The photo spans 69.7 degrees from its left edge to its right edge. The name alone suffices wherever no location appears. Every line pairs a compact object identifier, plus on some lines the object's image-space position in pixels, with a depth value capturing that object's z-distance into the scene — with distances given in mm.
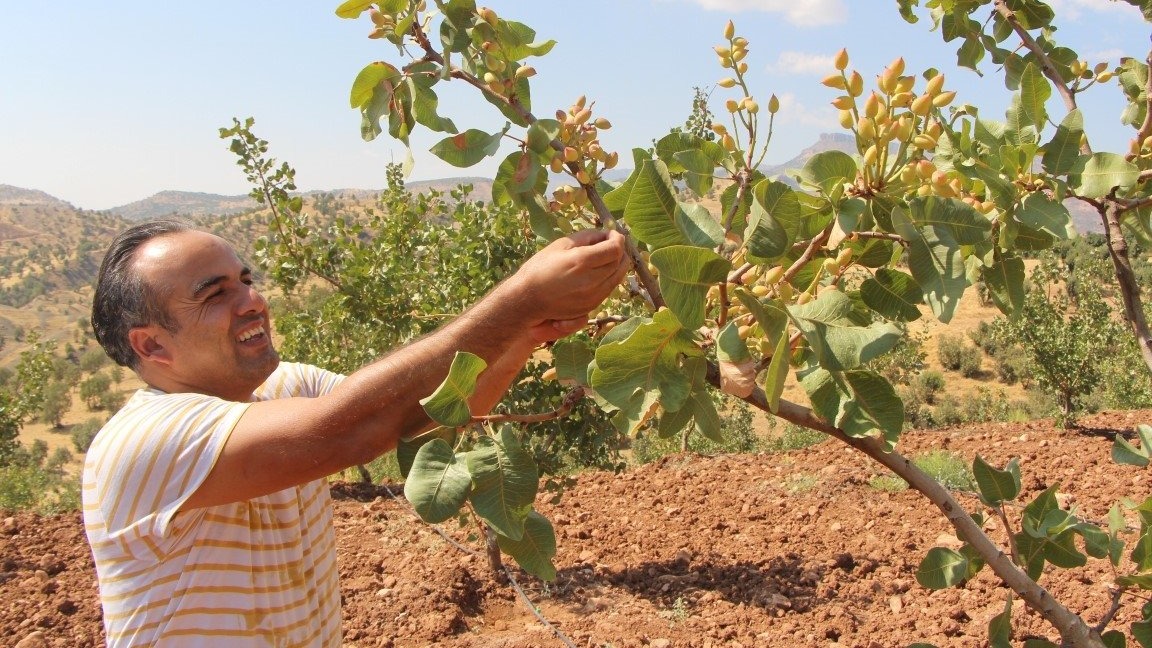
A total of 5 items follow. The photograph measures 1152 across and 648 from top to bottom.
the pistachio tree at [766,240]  948
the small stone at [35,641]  4254
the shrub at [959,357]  19188
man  1312
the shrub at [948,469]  6109
